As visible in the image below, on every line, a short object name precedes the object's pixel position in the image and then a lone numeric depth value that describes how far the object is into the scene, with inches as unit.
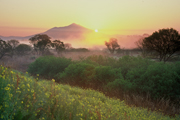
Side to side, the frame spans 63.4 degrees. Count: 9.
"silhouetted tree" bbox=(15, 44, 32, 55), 1515.7
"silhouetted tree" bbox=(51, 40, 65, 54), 1668.6
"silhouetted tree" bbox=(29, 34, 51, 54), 1620.3
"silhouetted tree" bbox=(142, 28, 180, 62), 1021.8
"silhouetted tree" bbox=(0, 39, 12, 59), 1267.2
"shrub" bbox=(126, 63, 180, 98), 434.0
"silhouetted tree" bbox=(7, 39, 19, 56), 1482.5
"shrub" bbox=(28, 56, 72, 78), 709.3
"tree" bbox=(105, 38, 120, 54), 2127.8
